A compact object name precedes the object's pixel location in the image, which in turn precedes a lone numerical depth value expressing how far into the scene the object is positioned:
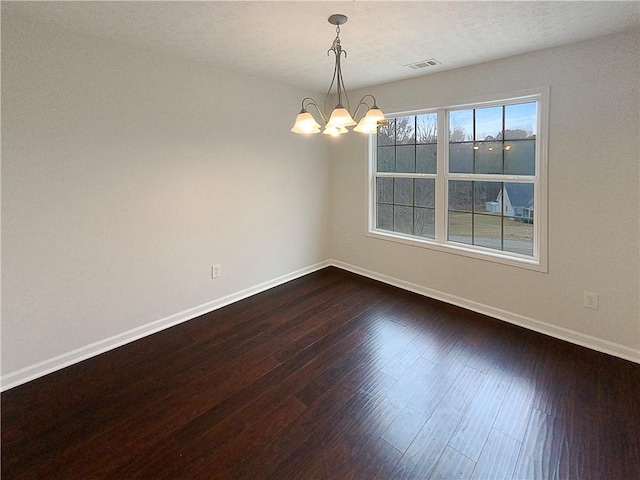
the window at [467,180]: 3.09
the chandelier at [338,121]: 1.97
